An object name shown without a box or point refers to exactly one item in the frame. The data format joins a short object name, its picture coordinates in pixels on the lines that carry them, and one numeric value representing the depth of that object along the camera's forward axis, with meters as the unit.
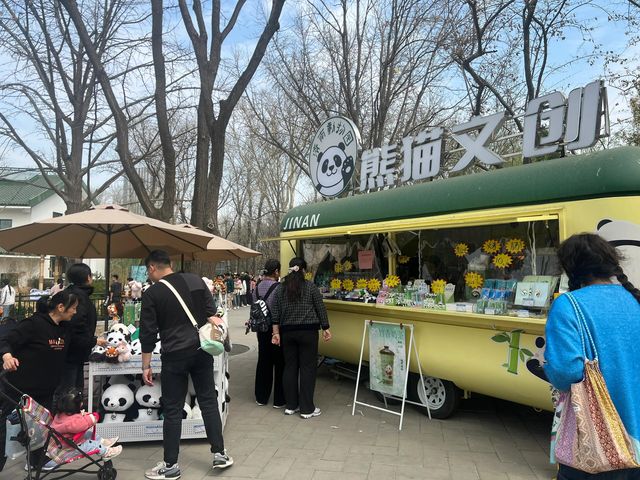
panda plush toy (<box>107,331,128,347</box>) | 4.77
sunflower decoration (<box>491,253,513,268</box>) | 5.01
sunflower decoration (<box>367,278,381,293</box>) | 6.40
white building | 29.23
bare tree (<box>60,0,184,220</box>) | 8.07
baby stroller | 3.57
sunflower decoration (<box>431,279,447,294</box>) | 5.46
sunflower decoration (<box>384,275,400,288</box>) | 6.02
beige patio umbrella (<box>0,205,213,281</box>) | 5.01
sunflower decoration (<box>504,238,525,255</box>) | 4.90
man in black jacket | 3.90
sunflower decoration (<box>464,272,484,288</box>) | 5.28
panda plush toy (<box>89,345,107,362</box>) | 4.69
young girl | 3.70
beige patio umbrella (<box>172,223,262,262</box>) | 8.20
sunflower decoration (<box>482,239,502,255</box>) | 5.14
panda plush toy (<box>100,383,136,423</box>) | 4.72
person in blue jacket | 2.10
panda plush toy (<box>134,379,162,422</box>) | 4.76
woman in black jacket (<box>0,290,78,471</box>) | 3.77
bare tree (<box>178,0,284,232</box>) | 8.59
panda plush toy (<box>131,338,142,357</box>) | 4.82
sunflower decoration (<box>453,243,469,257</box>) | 5.53
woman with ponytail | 5.62
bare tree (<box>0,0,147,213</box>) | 12.75
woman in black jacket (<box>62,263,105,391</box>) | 4.61
